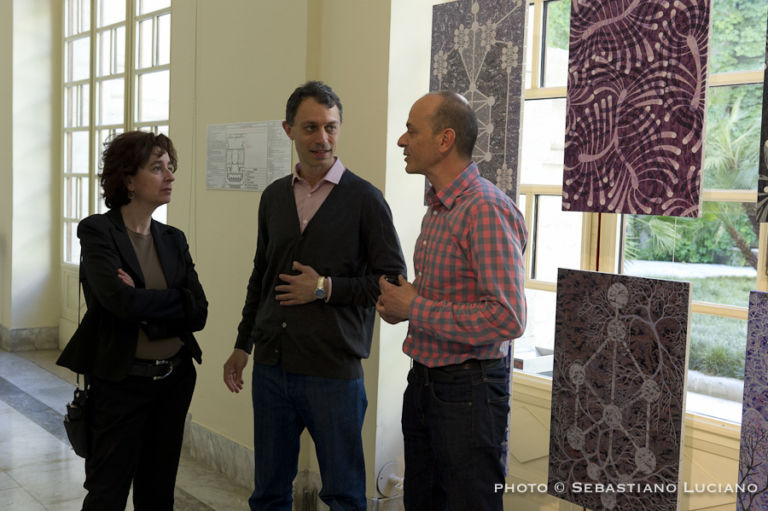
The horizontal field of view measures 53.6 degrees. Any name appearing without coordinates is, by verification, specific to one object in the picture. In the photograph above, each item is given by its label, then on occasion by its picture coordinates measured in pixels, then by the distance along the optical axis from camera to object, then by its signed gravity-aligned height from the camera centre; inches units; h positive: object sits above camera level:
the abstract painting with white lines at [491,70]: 110.3 +20.4
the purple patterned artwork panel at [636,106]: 90.5 +13.1
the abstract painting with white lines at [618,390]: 95.0 -23.6
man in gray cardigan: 103.6 -14.7
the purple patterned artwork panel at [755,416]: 87.6 -23.3
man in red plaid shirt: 80.9 -11.2
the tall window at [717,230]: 100.0 -2.6
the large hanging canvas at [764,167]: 85.9 +5.4
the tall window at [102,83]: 237.5 +38.3
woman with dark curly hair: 101.7 -19.0
